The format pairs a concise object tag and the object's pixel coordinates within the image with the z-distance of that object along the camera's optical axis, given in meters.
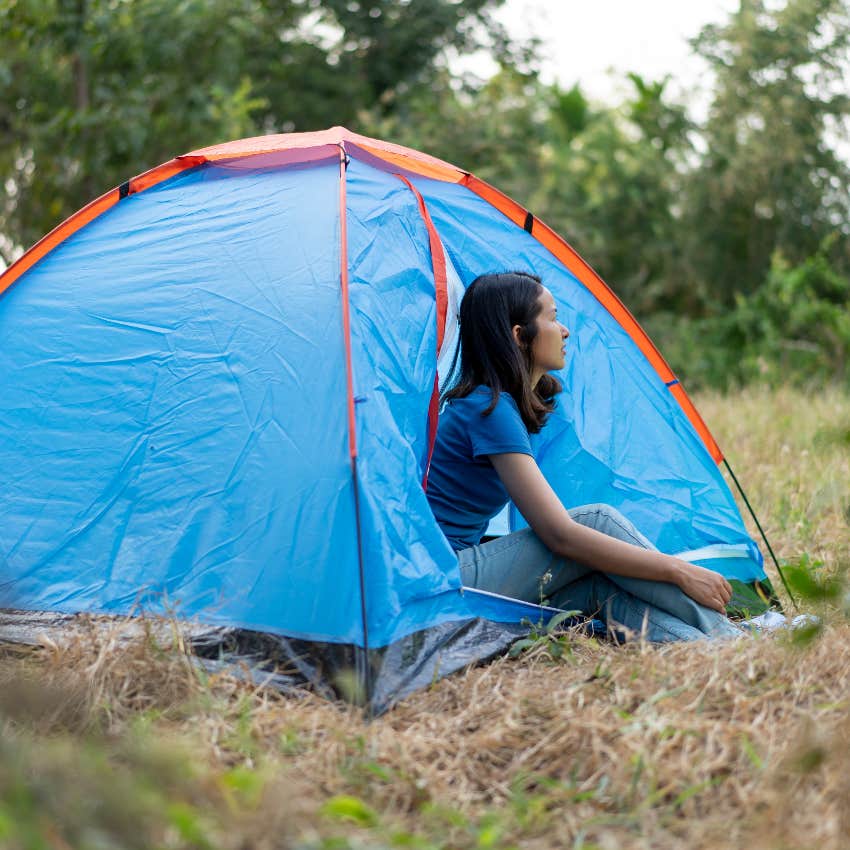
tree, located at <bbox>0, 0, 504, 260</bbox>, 8.02
